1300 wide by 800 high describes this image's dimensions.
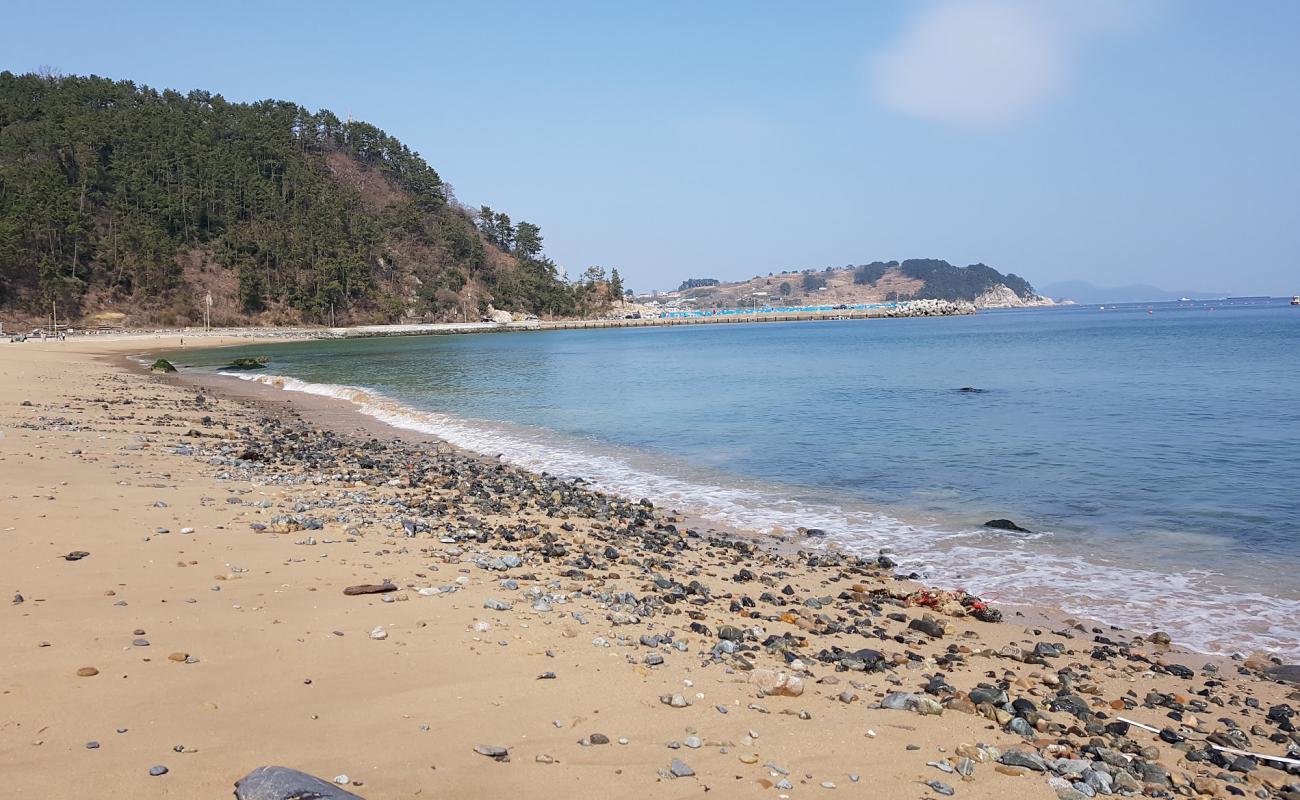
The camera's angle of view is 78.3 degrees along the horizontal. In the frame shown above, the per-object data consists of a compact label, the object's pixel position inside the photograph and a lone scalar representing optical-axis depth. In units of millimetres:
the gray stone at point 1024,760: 4789
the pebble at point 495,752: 4445
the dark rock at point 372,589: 7273
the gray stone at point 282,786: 3617
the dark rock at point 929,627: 7434
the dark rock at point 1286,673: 6758
